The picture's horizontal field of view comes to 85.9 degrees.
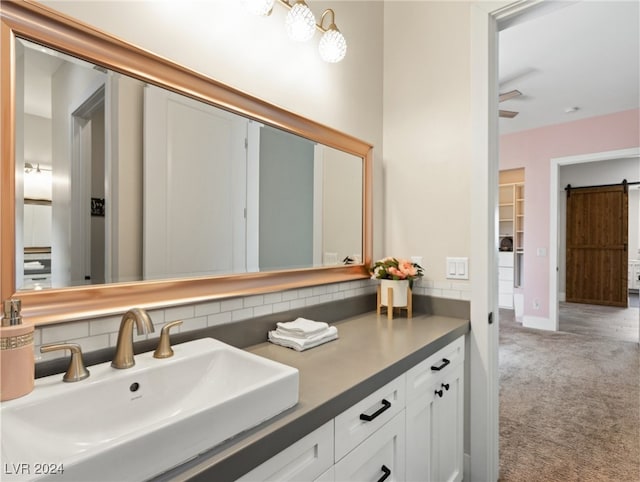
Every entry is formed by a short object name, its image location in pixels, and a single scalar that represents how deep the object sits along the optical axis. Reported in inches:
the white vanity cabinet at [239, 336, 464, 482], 31.2
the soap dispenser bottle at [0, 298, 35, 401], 25.6
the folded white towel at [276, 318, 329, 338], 50.1
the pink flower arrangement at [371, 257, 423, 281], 68.8
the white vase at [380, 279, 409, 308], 69.4
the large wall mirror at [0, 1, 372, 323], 31.9
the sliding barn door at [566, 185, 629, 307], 252.7
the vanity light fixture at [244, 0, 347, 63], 49.6
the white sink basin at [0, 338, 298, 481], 20.4
